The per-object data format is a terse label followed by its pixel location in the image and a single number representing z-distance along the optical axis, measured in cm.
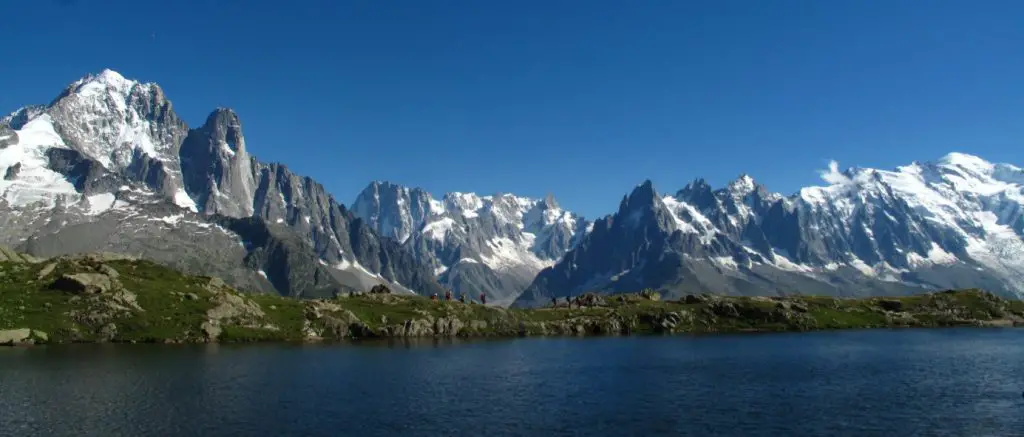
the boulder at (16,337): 13112
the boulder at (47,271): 15952
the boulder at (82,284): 15238
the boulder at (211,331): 14912
